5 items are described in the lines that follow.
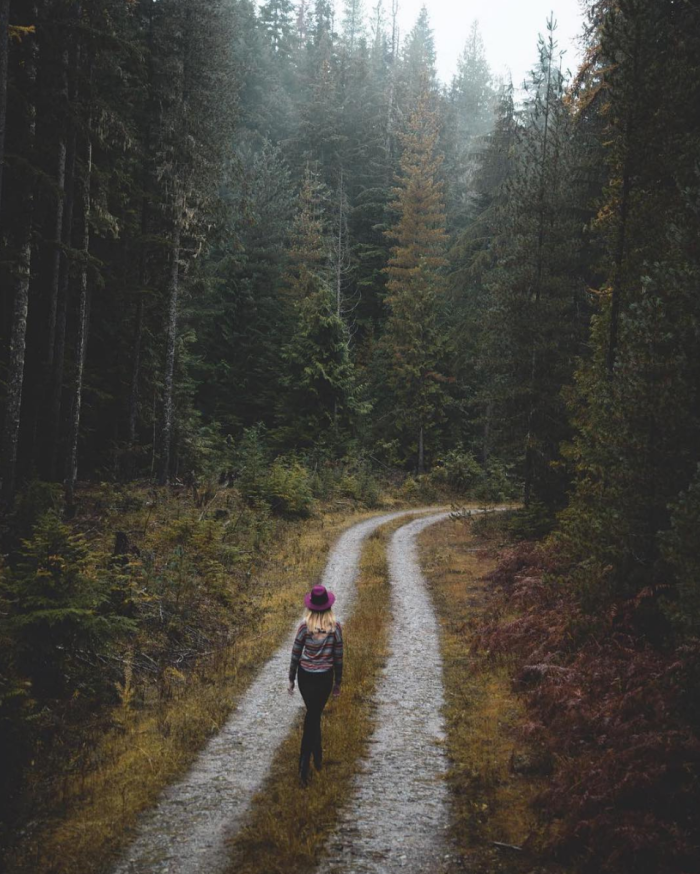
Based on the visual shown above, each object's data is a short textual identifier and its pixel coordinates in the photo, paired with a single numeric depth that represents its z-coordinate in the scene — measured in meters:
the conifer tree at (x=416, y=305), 43.84
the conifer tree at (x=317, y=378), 38.84
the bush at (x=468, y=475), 39.91
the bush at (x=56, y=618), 8.82
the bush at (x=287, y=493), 26.47
